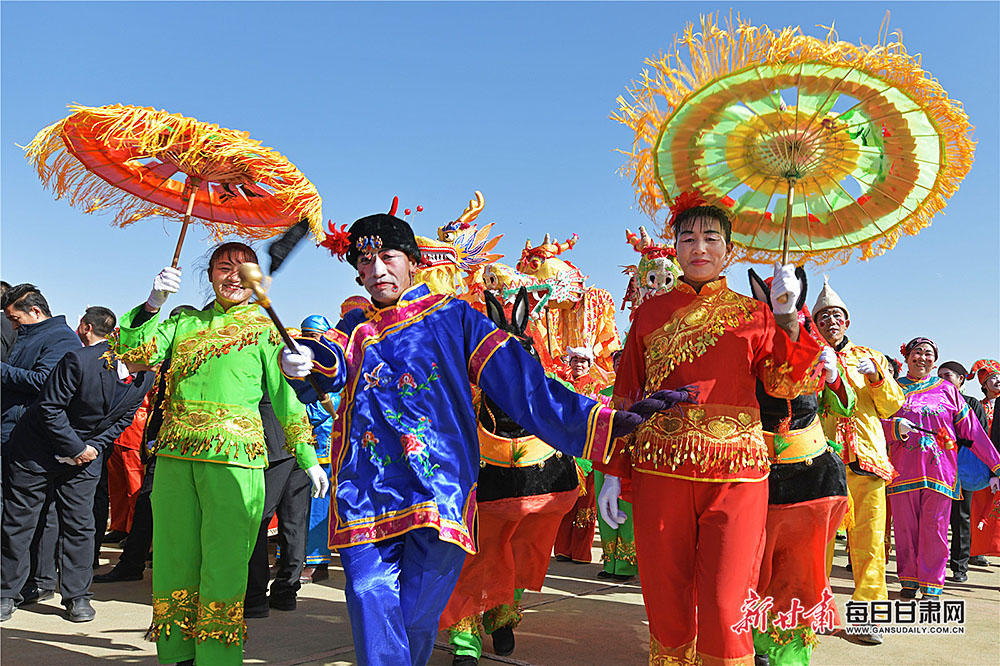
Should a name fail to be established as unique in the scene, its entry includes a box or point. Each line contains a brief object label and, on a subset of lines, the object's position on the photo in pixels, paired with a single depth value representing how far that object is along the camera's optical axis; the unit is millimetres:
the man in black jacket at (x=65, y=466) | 4922
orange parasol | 3559
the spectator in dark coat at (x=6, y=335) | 5758
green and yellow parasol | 3070
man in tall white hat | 4922
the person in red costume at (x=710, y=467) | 2971
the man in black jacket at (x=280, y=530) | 5074
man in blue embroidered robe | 2717
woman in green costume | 3674
